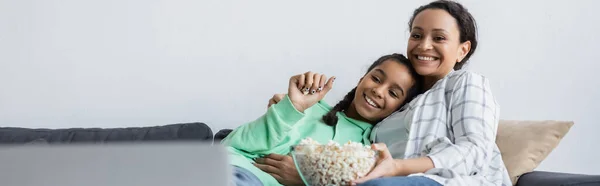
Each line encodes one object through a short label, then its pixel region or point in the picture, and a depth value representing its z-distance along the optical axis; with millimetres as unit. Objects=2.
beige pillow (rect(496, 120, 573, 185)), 1878
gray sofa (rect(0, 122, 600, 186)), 2082
